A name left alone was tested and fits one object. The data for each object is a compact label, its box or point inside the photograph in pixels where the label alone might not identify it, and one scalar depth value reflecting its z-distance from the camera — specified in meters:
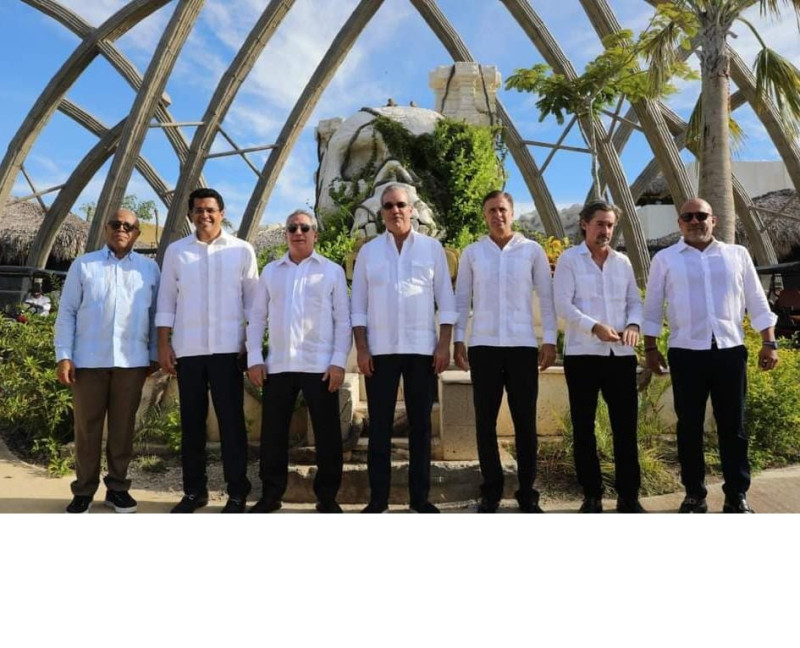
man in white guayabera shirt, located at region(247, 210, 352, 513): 3.42
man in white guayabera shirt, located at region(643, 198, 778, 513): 3.37
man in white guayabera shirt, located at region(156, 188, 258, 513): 3.52
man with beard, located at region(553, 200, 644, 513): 3.44
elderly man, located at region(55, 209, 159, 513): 3.59
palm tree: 7.19
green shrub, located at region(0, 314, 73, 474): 5.23
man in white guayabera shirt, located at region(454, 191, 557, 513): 3.39
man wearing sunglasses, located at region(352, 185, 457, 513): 3.35
